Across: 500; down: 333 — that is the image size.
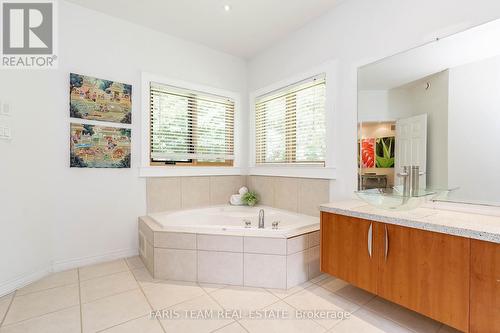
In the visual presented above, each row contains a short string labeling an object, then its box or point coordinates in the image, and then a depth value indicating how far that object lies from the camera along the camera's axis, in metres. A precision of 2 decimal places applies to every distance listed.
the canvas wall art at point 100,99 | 2.27
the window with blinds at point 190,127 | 2.77
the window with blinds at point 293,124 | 2.53
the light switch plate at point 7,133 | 1.84
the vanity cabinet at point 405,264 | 1.23
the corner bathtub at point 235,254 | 1.93
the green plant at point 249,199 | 3.12
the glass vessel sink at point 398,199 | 1.59
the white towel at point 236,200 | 3.19
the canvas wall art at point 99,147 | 2.27
